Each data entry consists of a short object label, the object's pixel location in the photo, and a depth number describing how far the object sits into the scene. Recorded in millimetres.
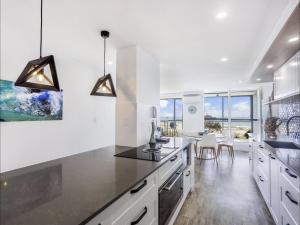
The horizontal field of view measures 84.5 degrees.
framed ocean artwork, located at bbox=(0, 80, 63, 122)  2364
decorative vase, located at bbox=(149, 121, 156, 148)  2330
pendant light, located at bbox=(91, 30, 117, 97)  2025
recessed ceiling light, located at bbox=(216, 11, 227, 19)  1708
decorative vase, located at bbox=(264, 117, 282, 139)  3111
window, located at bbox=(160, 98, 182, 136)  8453
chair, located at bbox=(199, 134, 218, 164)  4805
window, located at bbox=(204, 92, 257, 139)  6918
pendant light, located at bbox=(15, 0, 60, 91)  1236
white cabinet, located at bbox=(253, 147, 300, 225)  1360
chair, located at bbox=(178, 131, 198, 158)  5266
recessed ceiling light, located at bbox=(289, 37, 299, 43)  1762
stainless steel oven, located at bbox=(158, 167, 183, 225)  1620
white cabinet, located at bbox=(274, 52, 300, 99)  2073
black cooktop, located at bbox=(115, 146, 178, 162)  1767
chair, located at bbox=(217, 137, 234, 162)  5090
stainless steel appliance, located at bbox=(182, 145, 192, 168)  2488
